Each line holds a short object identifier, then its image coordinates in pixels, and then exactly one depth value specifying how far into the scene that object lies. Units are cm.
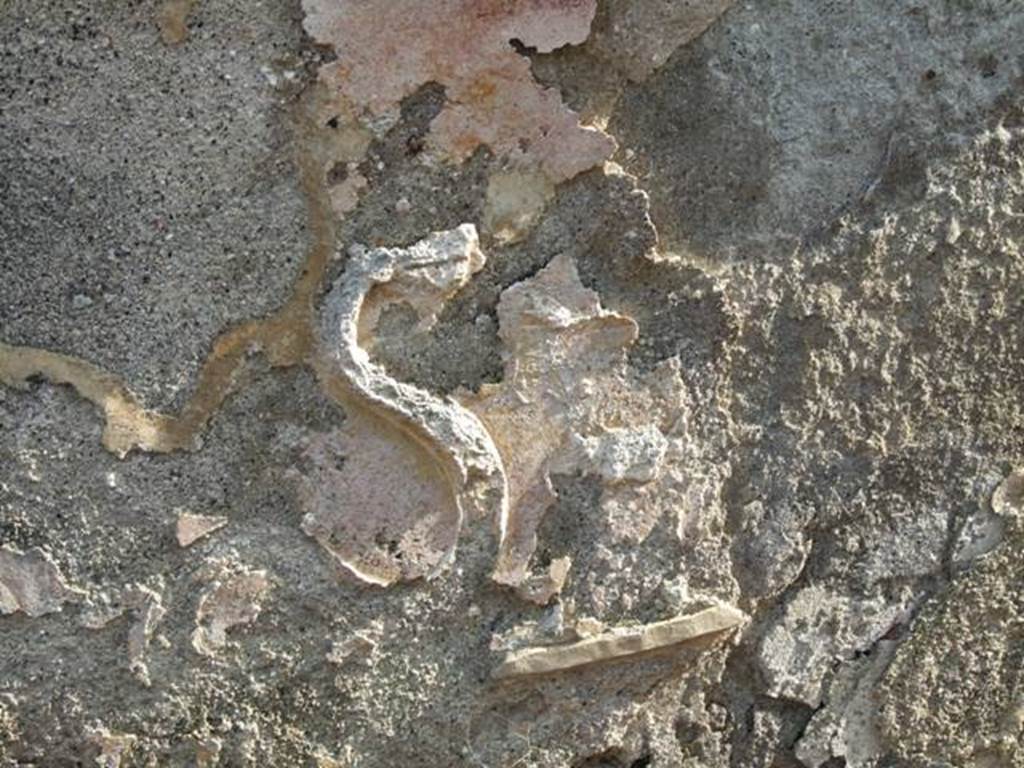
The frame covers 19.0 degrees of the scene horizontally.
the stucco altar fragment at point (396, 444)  195
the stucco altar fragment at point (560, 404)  199
